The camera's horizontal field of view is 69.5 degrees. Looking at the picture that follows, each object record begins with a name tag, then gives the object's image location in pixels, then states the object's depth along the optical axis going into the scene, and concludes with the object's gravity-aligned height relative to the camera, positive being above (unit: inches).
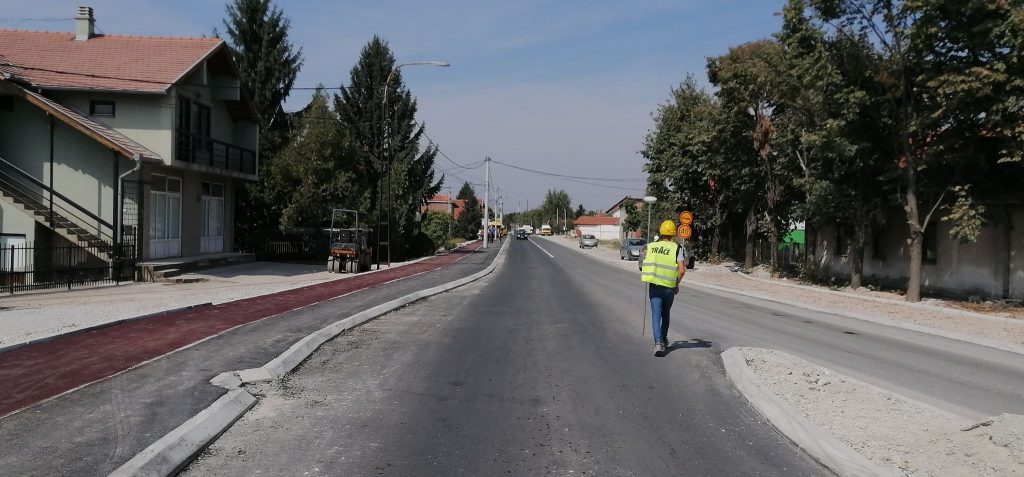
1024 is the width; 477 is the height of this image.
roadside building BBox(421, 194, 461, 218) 4531.3 +193.1
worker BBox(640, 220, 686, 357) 375.9 -19.8
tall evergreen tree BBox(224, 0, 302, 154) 1657.2 +408.1
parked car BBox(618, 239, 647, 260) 1907.0 -29.3
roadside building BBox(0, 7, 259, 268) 811.4 +108.1
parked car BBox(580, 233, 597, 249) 2997.0 -22.6
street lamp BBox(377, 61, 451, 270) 1233.8 +134.8
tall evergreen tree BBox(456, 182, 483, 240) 3924.7 +82.7
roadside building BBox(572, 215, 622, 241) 5049.2 +70.2
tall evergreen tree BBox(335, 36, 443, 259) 1830.7 +287.8
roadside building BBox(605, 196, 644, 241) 2244.1 +109.0
